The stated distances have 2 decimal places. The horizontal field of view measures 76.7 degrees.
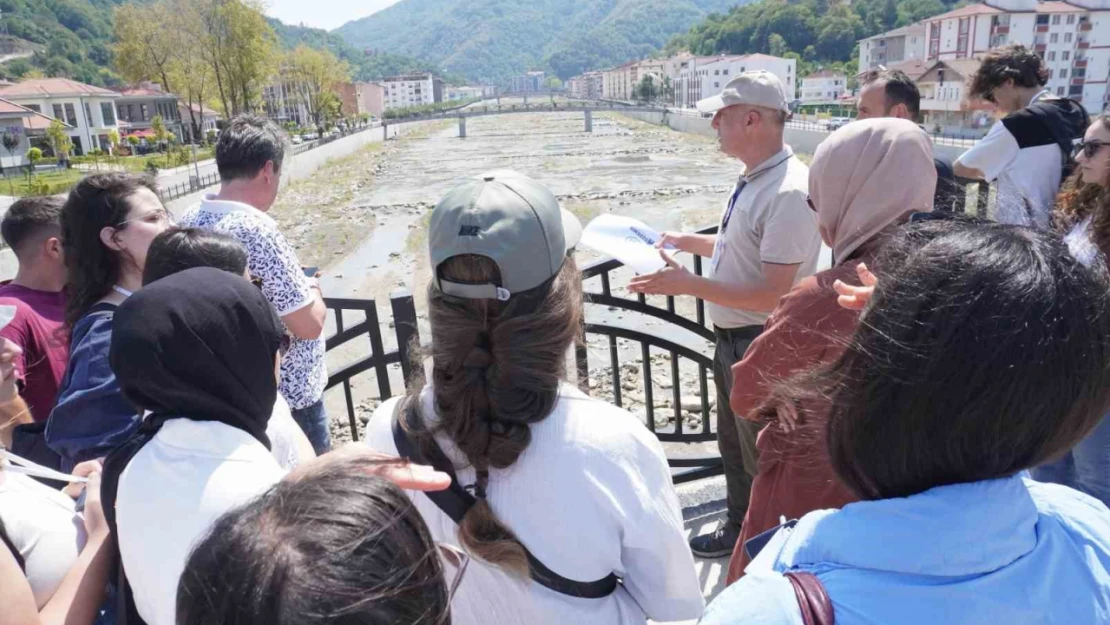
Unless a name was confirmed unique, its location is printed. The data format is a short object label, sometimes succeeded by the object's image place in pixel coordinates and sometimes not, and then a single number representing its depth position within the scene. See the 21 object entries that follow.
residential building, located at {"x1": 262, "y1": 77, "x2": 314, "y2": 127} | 72.19
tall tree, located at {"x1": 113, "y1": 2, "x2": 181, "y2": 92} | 40.50
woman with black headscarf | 1.32
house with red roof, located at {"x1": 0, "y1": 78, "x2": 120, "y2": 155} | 51.00
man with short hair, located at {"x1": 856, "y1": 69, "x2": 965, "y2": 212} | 3.93
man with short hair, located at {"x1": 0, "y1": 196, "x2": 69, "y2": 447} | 2.35
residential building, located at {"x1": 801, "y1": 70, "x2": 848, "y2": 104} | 81.69
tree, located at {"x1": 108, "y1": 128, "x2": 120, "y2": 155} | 41.88
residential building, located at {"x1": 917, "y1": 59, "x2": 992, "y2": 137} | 42.73
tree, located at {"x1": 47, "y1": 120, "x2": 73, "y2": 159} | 37.12
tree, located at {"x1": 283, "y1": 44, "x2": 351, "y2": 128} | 65.88
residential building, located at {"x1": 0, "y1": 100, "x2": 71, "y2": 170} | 40.94
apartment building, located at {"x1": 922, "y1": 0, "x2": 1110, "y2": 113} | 58.78
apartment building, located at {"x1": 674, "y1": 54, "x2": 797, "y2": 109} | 85.50
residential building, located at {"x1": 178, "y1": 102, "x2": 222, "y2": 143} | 64.00
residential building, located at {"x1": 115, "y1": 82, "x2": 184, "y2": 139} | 62.57
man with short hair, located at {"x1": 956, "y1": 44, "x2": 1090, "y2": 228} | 3.42
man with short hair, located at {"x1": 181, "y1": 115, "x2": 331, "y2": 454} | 2.58
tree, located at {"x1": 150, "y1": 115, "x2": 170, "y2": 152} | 44.99
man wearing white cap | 2.51
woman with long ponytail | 1.30
